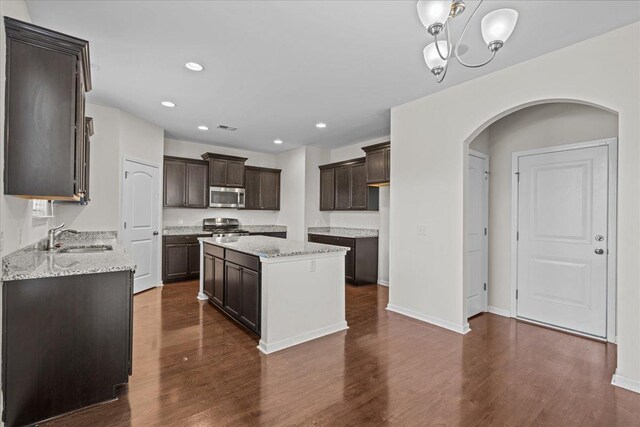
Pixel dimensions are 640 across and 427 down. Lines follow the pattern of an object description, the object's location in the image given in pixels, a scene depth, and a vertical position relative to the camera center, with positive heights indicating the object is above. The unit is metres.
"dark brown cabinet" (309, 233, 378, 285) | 5.50 -0.85
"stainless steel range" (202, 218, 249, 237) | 6.35 -0.30
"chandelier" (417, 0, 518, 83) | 1.53 +1.06
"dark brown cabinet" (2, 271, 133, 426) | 1.79 -0.85
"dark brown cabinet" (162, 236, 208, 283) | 5.50 -0.87
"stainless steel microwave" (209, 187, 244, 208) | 6.28 +0.32
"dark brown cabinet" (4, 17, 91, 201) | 1.84 +0.63
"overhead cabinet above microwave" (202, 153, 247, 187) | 6.23 +0.89
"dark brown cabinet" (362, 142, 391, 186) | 4.99 +0.86
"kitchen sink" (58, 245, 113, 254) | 2.95 -0.39
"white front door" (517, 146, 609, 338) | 3.21 -0.27
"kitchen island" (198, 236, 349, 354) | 2.90 -0.80
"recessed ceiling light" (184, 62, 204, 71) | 3.04 +1.49
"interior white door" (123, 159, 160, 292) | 4.69 -0.13
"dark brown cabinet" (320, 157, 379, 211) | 5.83 +0.51
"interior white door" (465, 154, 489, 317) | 3.79 -0.24
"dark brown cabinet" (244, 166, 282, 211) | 6.87 +0.56
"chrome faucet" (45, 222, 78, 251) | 2.93 -0.31
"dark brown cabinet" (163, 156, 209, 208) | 5.76 +0.57
